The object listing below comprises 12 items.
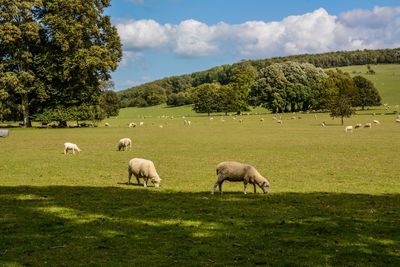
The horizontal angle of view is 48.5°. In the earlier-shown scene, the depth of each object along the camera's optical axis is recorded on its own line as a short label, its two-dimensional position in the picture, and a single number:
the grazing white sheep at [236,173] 18.66
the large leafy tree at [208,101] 143.77
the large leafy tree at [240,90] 135.75
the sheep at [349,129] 63.72
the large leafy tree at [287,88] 129.25
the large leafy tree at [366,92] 132.50
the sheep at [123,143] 40.22
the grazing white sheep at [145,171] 21.59
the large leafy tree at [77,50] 72.69
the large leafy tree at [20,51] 70.25
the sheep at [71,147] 37.84
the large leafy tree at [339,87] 112.60
